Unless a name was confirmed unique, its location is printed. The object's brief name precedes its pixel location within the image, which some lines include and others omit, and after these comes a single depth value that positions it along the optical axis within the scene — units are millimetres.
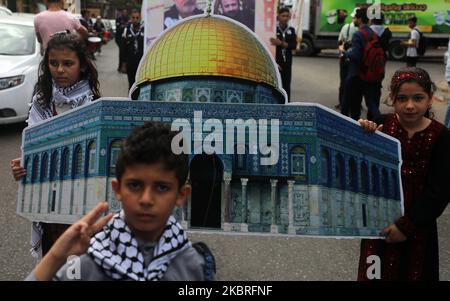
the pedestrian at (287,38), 8453
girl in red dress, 2482
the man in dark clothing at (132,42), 6633
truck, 20078
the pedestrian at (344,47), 10125
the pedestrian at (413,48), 14445
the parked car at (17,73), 8125
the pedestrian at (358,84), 7543
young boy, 1705
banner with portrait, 4125
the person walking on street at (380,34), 7895
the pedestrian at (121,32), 14438
